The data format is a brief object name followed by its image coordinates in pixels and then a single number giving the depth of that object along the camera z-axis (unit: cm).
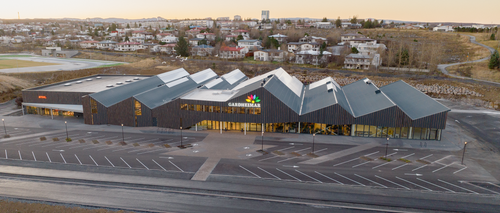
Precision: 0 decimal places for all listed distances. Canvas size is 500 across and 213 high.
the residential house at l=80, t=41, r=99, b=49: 15662
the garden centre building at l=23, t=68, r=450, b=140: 4181
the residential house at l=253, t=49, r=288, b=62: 11025
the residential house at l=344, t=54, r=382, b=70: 9538
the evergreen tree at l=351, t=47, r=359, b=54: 10644
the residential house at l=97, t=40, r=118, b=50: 14900
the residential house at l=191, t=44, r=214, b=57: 12410
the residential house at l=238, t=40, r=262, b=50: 13300
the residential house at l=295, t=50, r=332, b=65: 10306
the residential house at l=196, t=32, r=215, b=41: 16065
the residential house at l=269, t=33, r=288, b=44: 14794
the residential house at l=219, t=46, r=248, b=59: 11896
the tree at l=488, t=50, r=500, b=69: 8136
